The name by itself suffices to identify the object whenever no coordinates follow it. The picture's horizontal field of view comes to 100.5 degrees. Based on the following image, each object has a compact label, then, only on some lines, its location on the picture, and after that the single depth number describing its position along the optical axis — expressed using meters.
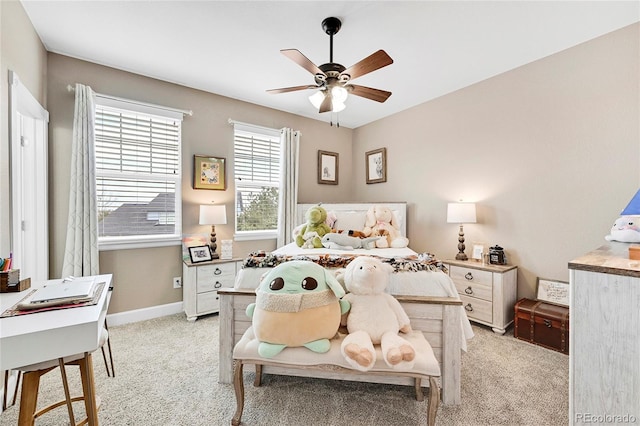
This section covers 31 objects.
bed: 1.63
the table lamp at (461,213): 2.88
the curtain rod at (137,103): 2.51
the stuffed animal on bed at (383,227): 2.90
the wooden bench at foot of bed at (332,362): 1.28
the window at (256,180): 3.58
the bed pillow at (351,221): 3.23
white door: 1.85
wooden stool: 1.17
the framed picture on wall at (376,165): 4.14
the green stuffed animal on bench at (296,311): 1.38
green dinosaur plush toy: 2.85
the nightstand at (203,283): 2.88
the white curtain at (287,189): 3.79
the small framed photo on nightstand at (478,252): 2.96
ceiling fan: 1.79
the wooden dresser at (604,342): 1.05
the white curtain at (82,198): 2.48
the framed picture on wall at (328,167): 4.32
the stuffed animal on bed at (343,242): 2.73
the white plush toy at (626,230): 1.71
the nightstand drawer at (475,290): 2.65
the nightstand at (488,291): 2.57
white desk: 0.93
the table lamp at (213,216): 3.04
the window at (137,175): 2.74
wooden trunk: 2.22
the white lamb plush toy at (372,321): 1.27
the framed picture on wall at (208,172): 3.20
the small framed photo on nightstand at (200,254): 3.01
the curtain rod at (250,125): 3.41
